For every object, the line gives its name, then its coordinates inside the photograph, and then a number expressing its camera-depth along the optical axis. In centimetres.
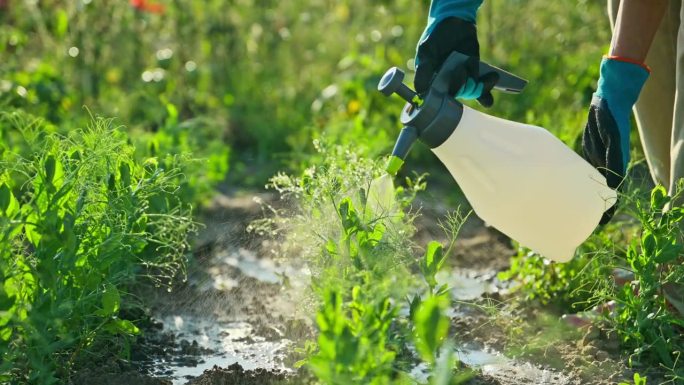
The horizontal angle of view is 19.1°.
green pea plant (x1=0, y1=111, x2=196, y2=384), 449
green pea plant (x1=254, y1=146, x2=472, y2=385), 377
